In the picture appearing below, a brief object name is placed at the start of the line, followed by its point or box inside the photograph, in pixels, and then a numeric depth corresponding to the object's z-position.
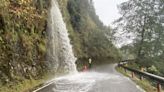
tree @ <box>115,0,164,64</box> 21.77
